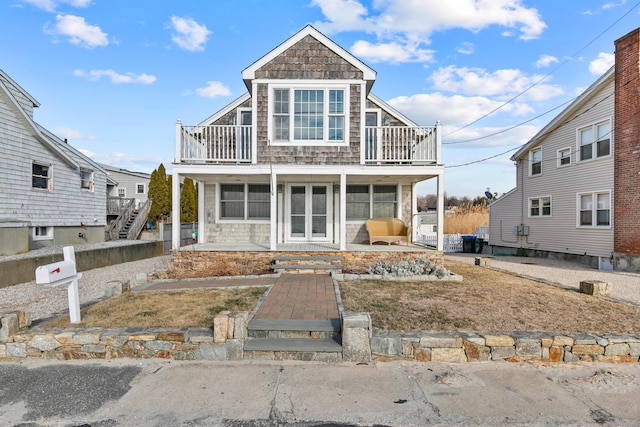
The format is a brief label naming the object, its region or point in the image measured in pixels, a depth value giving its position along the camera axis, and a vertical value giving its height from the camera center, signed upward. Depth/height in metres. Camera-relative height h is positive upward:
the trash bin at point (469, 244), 20.55 -1.57
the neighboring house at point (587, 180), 11.92 +1.57
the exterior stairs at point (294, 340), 4.35 -1.61
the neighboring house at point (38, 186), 11.98 +1.16
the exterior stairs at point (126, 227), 21.72 -0.73
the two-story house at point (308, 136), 10.17 +2.44
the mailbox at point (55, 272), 4.58 -0.79
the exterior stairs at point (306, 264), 9.25 -1.27
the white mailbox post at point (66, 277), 4.59 -0.85
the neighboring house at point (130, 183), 30.44 +2.92
